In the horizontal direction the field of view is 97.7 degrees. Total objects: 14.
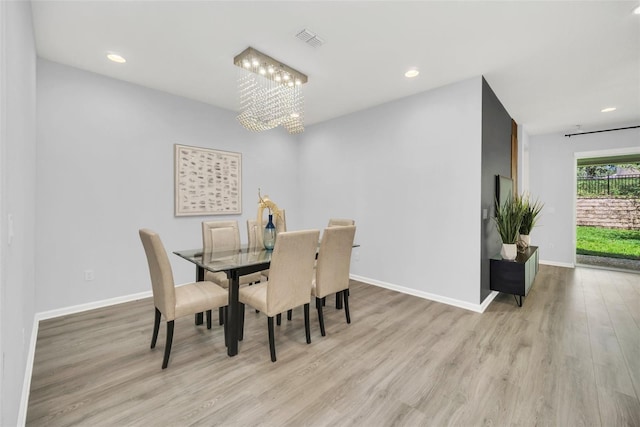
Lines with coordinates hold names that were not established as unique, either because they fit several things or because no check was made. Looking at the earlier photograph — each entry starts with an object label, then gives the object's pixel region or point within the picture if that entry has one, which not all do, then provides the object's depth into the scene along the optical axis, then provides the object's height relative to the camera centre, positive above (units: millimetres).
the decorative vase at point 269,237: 2869 -247
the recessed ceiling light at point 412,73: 2975 +1525
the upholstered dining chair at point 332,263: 2457 -461
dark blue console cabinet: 3205 -731
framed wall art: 3725 +450
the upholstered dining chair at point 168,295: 1965 -642
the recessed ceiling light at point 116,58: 2715 +1534
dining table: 2164 -416
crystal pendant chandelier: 2943 +1440
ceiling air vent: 2338 +1509
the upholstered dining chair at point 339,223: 3203 -127
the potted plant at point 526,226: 3910 -179
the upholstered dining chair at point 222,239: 2982 -291
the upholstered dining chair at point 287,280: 2094 -536
